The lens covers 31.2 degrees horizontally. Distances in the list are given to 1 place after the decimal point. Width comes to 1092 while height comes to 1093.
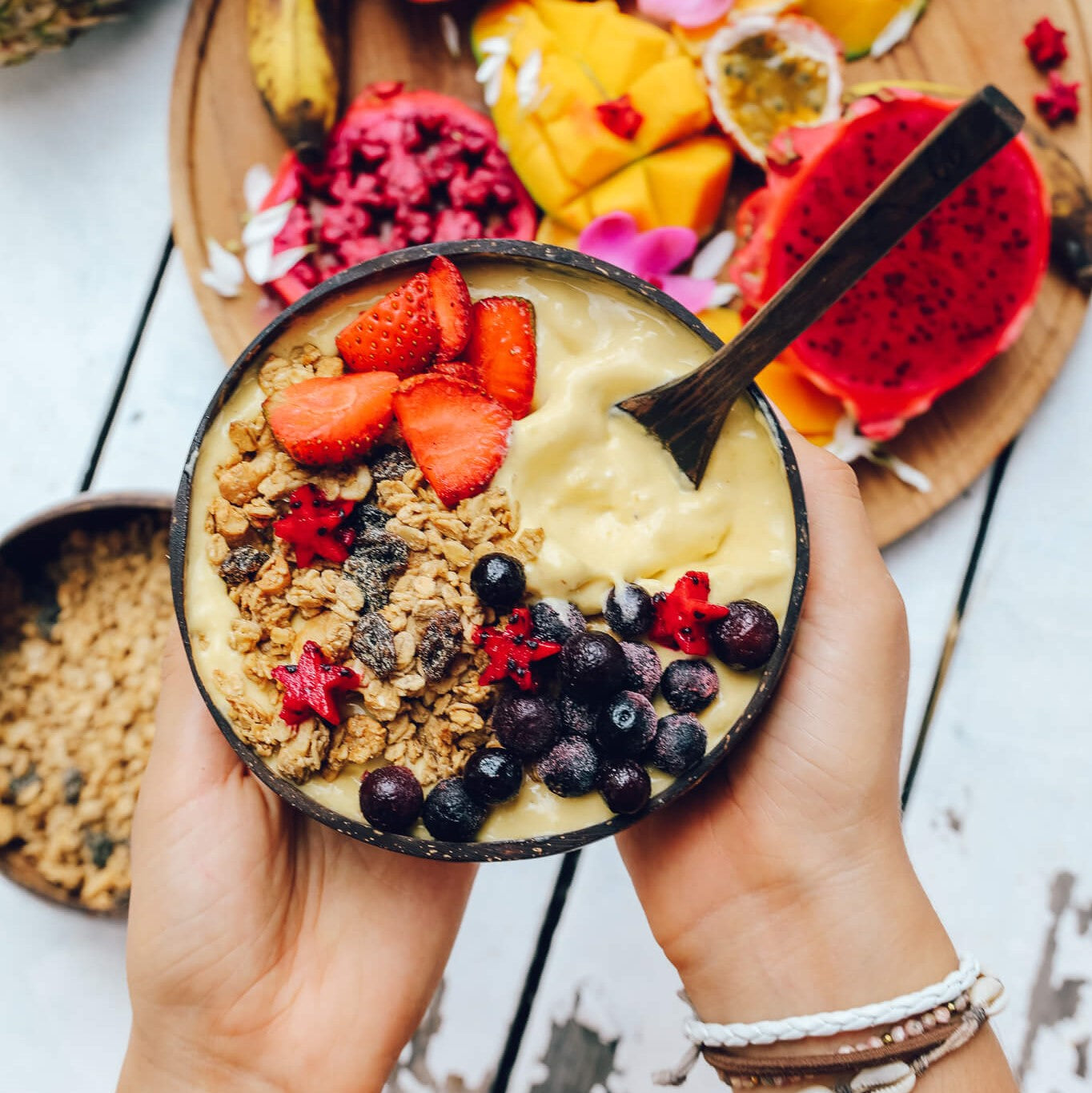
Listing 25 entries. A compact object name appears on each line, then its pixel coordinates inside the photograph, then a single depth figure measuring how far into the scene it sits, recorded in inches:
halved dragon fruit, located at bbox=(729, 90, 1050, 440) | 20.2
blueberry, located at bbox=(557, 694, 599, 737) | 16.3
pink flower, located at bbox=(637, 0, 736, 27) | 20.9
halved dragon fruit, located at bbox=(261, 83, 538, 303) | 21.0
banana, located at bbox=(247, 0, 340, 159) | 20.7
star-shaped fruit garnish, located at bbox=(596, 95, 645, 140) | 20.4
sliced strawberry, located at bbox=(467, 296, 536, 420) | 16.6
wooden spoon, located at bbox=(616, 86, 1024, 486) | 14.9
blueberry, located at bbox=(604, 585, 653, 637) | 16.3
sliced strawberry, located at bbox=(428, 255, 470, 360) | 16.5
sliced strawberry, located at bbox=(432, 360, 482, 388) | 16.5
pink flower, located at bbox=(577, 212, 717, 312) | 20.6
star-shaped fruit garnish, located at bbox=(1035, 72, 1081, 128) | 21.1
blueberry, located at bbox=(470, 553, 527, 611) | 16.1
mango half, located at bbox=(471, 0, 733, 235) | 20.6
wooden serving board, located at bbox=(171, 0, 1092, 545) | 21.1
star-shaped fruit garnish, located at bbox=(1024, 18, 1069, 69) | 21.1
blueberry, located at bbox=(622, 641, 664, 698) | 16.3
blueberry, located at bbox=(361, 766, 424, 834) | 16.0
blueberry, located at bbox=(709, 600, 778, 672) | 16.2
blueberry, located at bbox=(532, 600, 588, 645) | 16.3
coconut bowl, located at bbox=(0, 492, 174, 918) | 20.1
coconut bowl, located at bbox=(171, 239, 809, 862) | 16.3
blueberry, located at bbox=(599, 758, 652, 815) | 16.0
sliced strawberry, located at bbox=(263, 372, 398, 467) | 16.2
